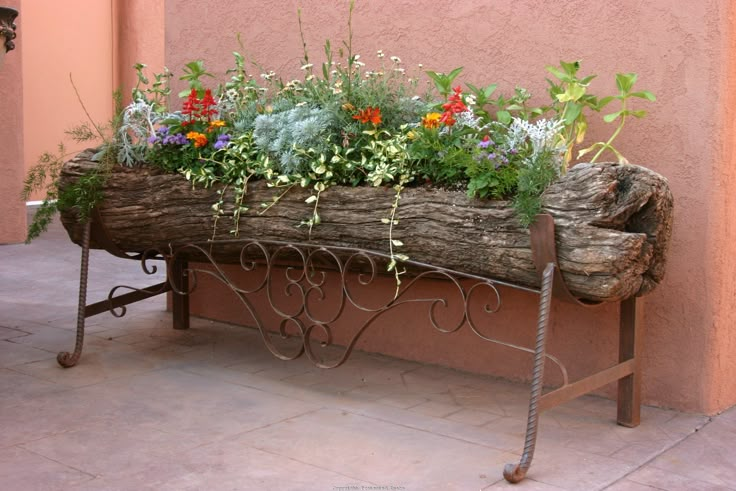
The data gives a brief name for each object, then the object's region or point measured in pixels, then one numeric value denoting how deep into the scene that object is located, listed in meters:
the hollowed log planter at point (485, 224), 2.87
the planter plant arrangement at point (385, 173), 2.94
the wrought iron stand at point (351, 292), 2.89
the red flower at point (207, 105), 4.12
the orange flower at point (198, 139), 3.93
